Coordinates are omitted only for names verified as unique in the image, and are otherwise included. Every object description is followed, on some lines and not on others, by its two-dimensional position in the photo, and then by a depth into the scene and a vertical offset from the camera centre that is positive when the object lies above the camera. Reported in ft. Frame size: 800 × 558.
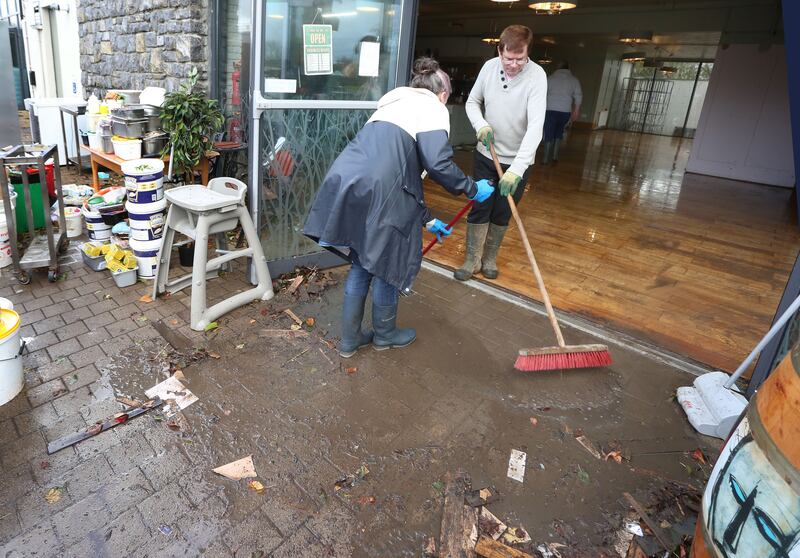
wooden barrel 4.27 -2.91
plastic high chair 10.68 -3.11
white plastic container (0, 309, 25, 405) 8.13 -4.52
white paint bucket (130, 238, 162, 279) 12.63 -4.21
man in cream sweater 11.87 -0.26
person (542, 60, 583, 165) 31.40 +0.93
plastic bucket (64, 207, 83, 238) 15.47 -4.42
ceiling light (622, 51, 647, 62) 57.88 +7.26
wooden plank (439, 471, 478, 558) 6.48 -5.21
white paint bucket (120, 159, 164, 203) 12.34 -2.42
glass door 11.54 +0.04
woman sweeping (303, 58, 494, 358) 8.65 -1.34
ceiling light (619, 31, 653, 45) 38.73 +6.34
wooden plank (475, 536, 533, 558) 6.40 -5.21
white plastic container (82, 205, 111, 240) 13.55 -3.94
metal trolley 11.62 -3.48
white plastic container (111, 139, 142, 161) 14.16 -2.01
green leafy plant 13.93 -1.18
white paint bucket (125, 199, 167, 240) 12.34 -3.32
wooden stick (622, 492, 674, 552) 6.70 -5.10
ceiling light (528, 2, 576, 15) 27.54 +5.68
